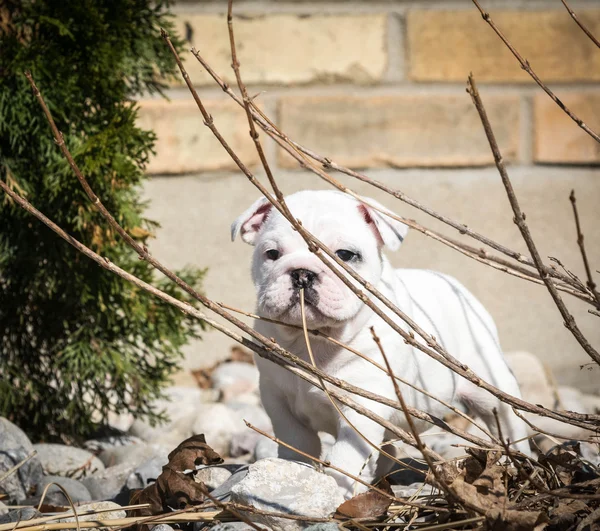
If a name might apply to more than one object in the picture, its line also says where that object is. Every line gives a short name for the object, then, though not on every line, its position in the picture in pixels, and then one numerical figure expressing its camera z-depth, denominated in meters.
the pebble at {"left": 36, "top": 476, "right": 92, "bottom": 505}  5.24
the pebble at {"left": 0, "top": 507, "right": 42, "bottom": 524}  4.51
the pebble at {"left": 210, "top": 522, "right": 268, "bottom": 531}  4.00
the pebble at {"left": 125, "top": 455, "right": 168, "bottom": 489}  5.50
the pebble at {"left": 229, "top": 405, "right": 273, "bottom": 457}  7.07
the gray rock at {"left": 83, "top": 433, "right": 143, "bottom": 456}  6.89
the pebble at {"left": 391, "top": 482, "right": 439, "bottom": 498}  4.81
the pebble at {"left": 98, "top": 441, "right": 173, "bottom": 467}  6.35
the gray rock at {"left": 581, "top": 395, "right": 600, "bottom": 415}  8.34
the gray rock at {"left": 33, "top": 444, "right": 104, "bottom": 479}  6.10
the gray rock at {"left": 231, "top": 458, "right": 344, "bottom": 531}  4.10
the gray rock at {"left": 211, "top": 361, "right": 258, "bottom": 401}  8.91
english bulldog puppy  4.83
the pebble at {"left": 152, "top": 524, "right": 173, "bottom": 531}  4.18
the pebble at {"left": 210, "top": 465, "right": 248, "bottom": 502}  4.46
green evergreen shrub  6.21
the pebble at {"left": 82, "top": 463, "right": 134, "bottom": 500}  5.74
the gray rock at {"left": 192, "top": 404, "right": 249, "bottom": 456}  7.19
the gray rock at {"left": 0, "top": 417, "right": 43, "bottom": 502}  5.32
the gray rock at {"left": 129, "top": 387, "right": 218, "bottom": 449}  7.47
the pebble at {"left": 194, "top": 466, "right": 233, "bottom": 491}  4.96
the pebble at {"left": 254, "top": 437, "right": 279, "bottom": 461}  6.20
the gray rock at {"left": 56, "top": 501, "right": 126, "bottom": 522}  4.46
